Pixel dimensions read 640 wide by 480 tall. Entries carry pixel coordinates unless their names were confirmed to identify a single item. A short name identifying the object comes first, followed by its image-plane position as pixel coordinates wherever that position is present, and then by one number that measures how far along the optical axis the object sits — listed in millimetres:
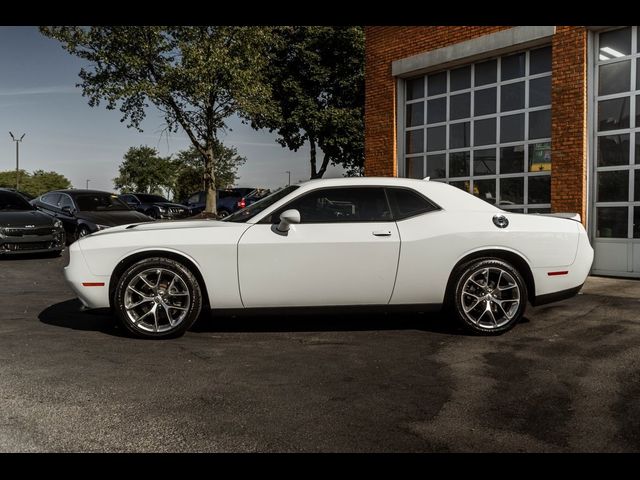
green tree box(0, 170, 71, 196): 116562
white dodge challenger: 5340
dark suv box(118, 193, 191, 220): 25608
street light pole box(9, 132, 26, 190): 63219
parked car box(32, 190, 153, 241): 14070
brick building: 9453
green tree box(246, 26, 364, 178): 31594
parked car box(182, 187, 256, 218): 27891
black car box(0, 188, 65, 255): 12172
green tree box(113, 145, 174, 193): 91750
